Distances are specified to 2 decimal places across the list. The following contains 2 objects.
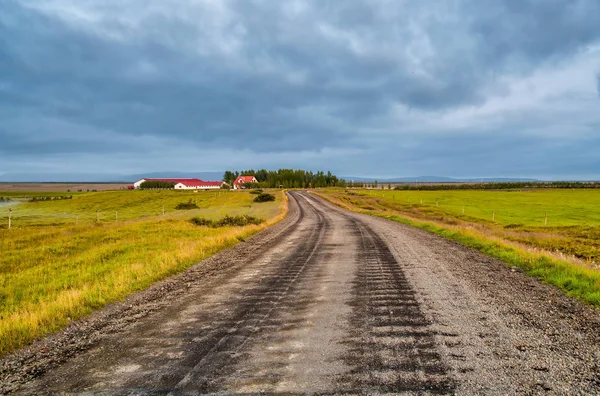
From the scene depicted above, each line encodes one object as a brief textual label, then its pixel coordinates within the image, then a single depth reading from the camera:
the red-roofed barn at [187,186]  190.76
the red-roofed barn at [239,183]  188.40
